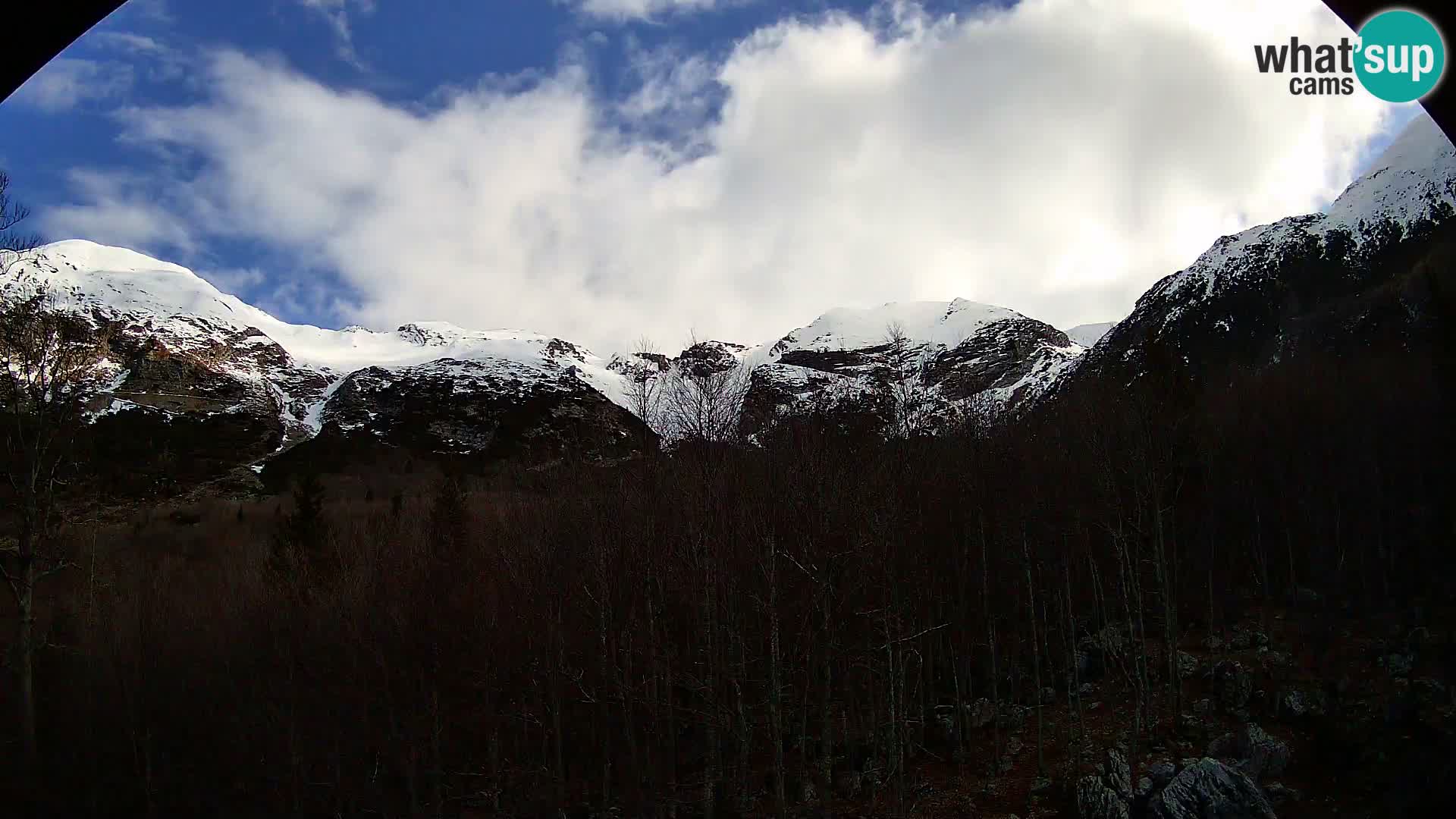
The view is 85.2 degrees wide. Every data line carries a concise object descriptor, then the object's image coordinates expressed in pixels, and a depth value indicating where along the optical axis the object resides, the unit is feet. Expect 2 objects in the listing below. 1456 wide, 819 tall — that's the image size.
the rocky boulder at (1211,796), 48.67
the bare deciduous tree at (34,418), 51.70
